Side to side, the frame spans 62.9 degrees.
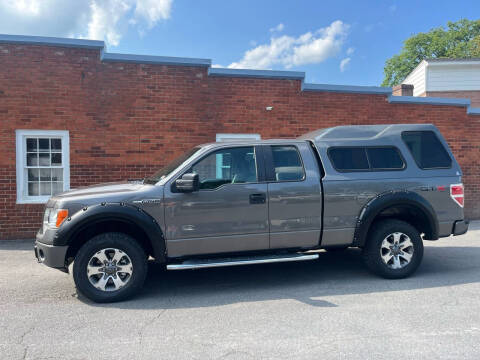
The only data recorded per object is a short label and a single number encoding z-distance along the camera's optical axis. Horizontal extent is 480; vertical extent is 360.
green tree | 41.28
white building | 16.58
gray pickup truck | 4.69
